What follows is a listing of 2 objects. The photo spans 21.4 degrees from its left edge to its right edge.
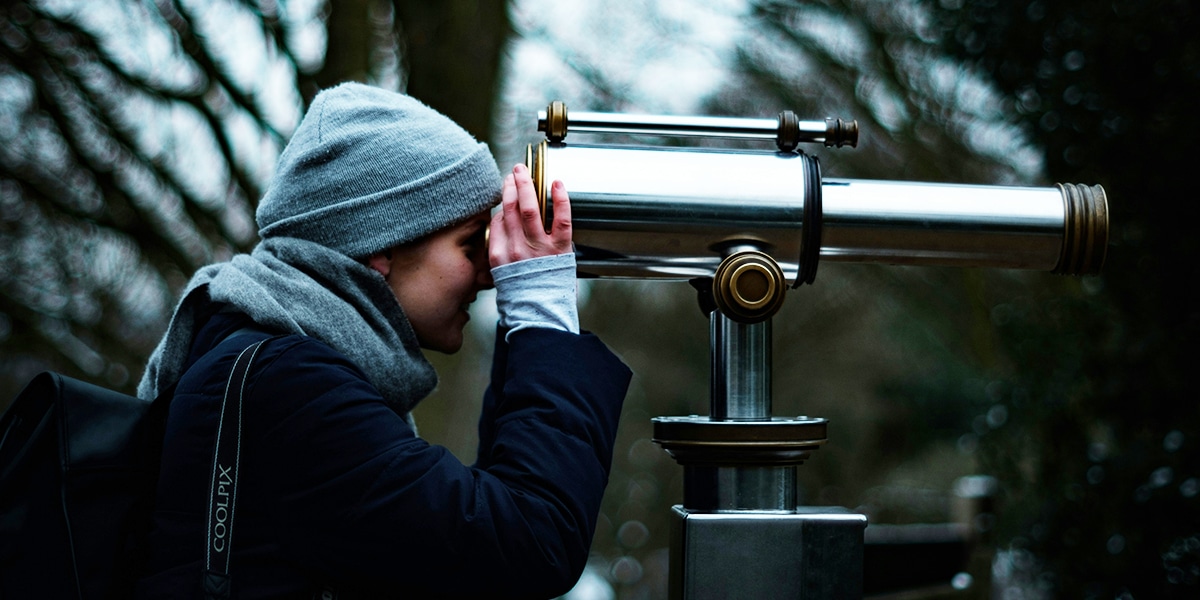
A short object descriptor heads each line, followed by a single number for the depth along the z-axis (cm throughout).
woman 330
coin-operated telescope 341
